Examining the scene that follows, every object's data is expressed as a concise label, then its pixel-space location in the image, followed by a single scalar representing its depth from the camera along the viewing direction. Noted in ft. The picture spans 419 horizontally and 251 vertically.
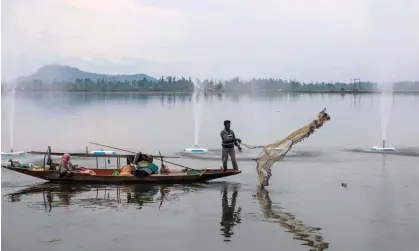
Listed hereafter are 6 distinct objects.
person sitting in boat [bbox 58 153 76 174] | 66.02
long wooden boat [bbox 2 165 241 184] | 65.62
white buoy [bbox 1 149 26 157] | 94.35
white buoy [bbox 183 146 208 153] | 102.01
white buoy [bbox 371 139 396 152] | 104.80
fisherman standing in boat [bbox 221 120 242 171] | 68.08
